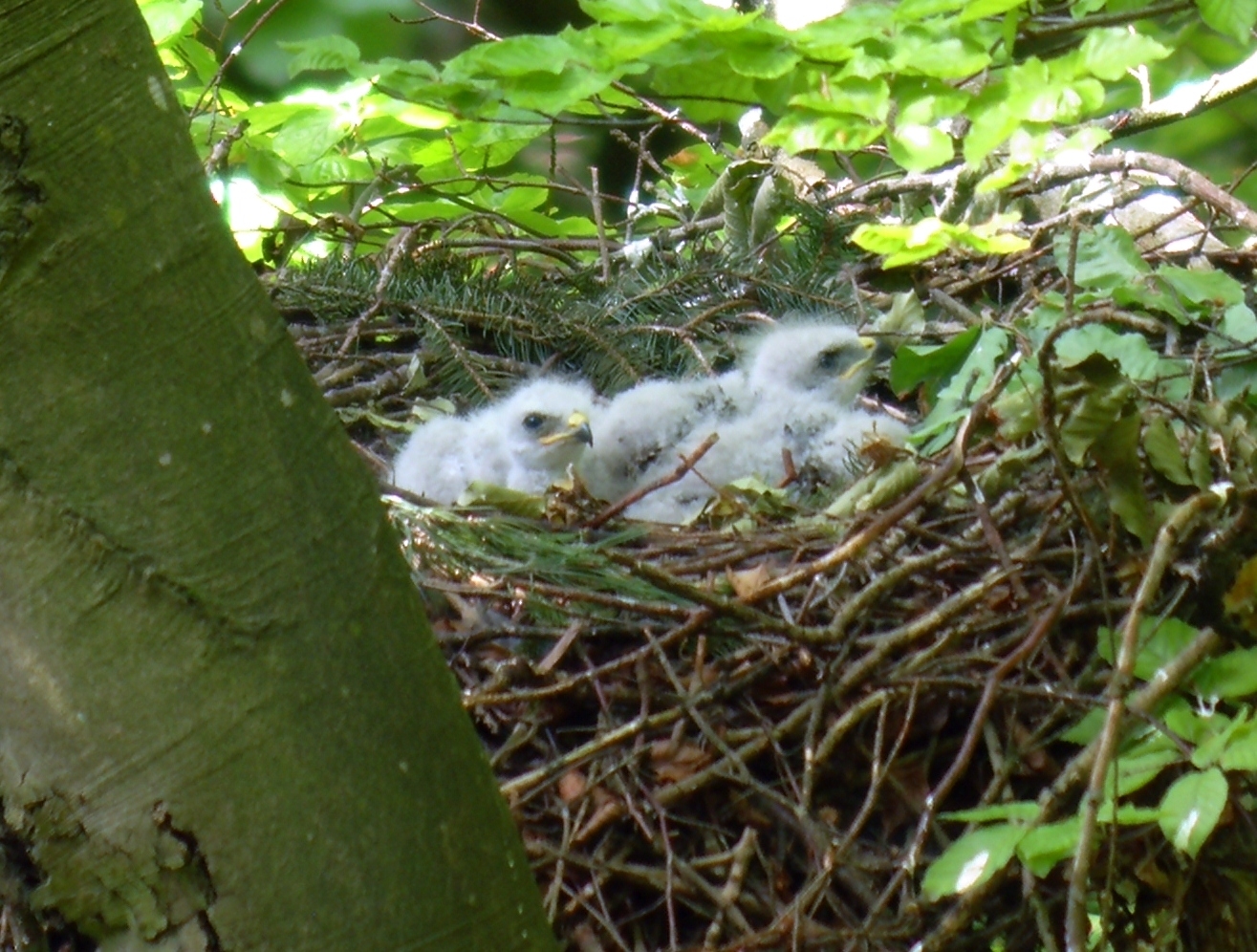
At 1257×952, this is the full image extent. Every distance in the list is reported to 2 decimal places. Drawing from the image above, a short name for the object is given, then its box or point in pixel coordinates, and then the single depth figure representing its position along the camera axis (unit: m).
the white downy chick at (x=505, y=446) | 9.62
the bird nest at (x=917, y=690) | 9.25
